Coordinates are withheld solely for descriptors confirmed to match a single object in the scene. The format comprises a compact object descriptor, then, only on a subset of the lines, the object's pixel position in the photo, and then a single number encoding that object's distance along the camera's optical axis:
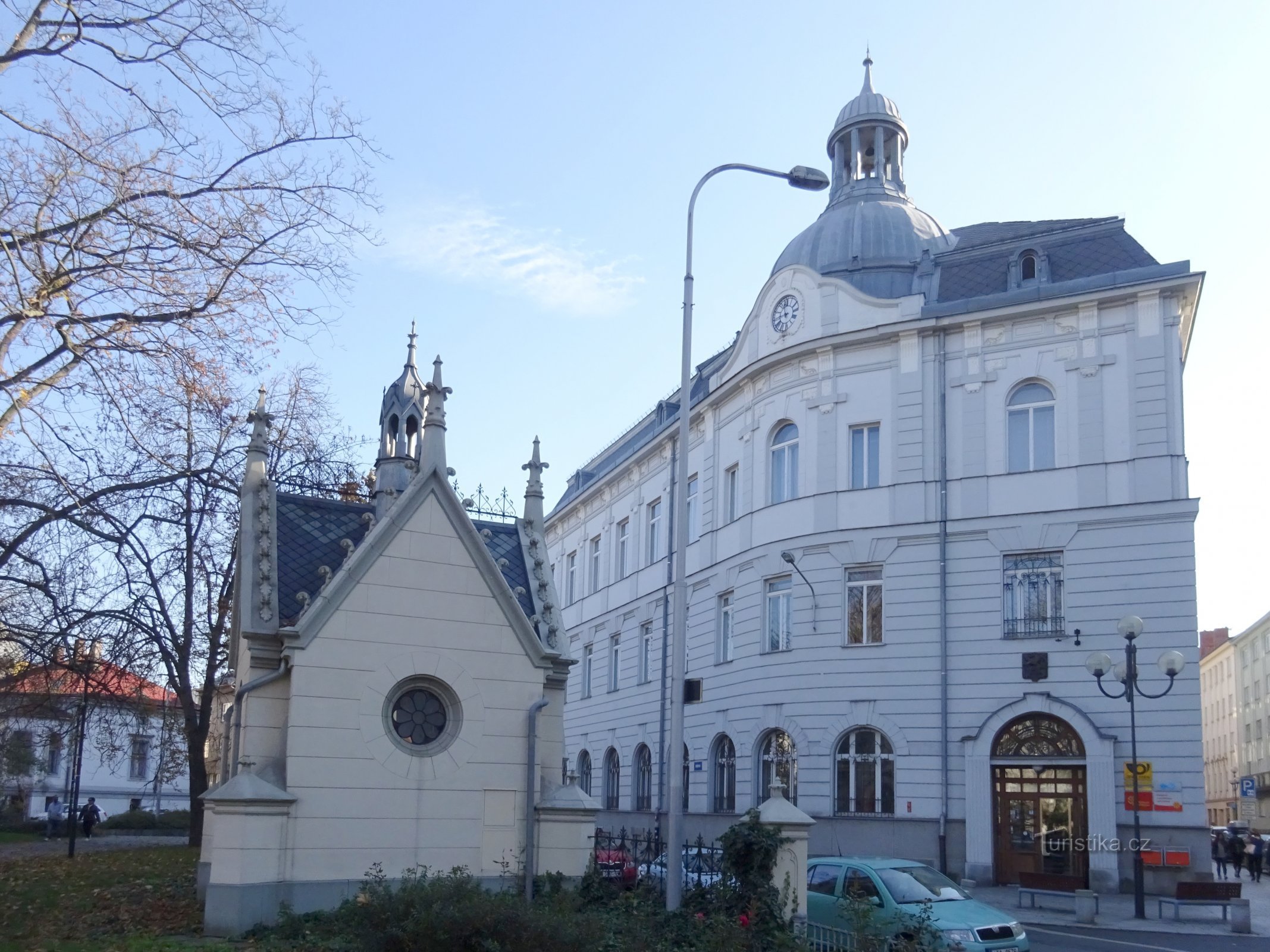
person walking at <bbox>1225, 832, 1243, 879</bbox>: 38.38
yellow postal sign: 27.12
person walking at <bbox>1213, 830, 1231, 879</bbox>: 34.91
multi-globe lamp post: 23.30
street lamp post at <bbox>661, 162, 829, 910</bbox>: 15.30
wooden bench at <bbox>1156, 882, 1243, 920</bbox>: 22.36
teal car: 15.36
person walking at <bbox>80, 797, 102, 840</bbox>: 51.09
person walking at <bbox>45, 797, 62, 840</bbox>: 51.19
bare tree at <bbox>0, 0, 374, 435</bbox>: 11.42
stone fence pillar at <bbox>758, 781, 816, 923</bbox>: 14.20
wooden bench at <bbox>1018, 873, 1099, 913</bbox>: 24.07
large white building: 28.28
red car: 18.72
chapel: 15.41
